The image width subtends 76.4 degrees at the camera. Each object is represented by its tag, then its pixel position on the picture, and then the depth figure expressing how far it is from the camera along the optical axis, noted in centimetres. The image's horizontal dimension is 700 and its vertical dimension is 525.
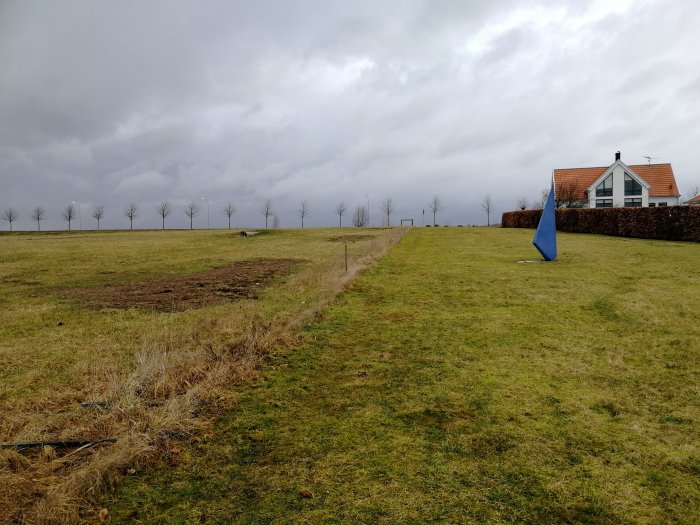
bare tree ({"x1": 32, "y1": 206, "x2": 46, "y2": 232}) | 9460
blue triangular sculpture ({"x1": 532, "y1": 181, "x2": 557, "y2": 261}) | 1581
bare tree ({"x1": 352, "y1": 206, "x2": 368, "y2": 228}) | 8944
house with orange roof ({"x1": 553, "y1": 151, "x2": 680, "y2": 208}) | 5409
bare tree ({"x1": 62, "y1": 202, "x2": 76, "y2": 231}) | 9375
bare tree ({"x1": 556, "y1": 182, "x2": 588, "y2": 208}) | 5241
